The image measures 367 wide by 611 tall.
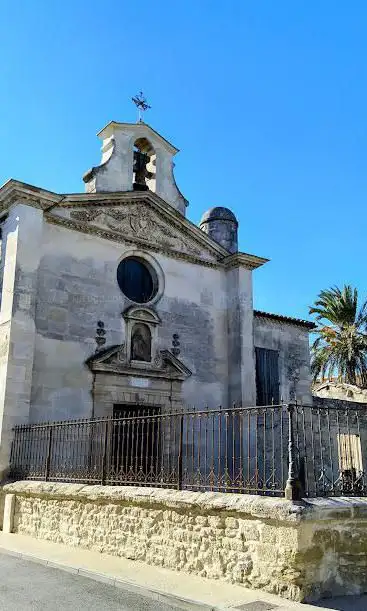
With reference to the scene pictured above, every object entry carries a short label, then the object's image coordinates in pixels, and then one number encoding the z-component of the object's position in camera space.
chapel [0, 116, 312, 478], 12.77
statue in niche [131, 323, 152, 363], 14.51
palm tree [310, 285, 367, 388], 27.59
